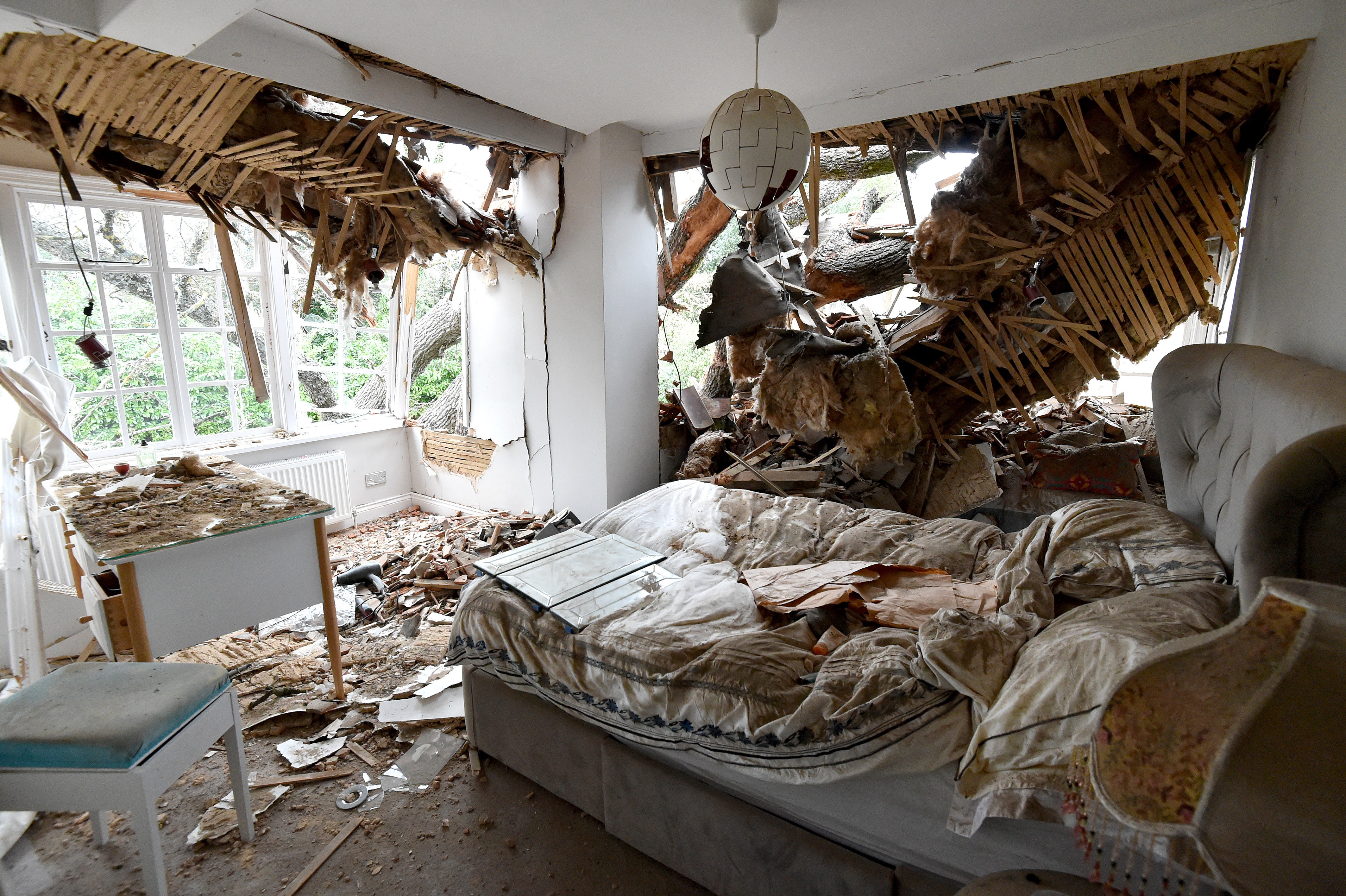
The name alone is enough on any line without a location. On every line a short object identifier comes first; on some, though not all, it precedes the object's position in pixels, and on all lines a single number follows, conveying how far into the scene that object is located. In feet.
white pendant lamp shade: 6.42
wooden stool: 4.88
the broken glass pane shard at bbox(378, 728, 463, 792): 7.32
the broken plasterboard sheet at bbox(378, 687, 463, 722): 8.41
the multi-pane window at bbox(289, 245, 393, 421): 17.06
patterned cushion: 11.52
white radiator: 14.51
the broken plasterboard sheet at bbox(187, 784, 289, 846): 6.52
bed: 3.88
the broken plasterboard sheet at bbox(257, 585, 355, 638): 11.04
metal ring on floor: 7.00
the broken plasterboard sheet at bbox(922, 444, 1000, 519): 12.22
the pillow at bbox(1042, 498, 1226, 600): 5.23
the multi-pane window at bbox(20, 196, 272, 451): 11.98
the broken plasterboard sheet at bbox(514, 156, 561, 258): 13.00
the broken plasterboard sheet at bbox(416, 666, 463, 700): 8.80
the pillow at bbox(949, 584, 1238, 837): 3.75
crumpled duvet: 4.57
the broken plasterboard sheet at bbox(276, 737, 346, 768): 7.69
